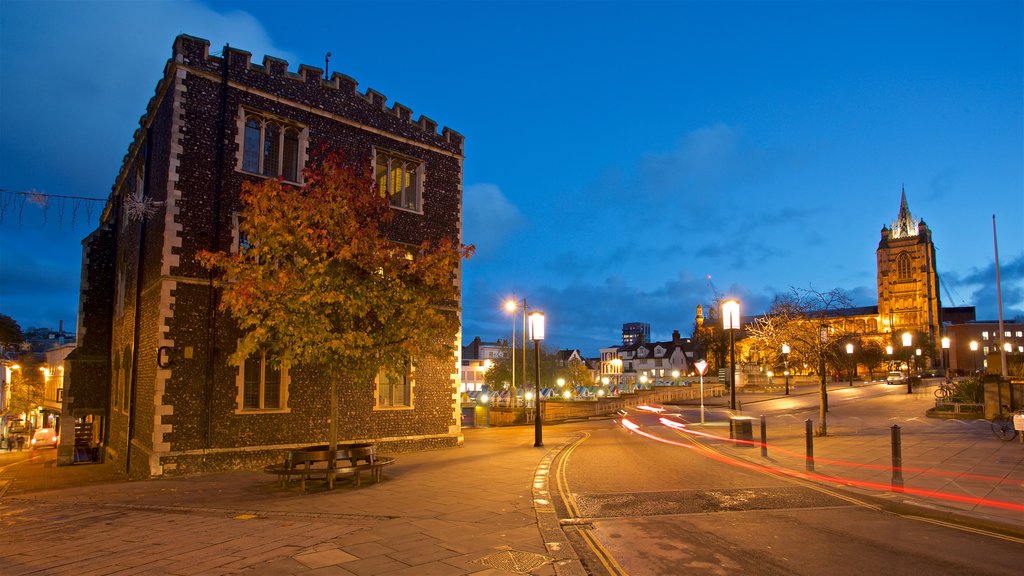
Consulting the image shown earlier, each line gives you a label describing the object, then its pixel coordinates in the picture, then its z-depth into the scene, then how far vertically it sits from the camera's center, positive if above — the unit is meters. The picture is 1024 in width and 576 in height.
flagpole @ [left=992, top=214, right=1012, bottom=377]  23.39 -0.09
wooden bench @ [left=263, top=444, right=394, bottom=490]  12.21 -2.21
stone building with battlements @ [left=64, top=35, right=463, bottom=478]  16.48 +3.29
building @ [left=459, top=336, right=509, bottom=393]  119.91 -0.66
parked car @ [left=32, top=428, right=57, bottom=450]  40.34 -5.40
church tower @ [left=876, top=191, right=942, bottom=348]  141.12 +16.68
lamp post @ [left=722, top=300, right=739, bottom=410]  19.08 +1.22
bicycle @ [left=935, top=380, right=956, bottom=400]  28.38 -1.76
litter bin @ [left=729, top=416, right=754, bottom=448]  19.16 -2.28
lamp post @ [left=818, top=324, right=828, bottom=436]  20.16 -1.58
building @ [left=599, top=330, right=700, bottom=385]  118.88 -1.09
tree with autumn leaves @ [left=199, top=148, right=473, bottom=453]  12.81 +1.59
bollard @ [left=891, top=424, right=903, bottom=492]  11.40 -2.13
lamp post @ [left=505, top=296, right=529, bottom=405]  38.56 +3.02
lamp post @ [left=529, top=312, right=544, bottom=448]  20.62 +0.67
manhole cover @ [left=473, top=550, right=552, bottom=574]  6.98 -2.38
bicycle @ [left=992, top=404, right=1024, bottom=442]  17.91 -2.17
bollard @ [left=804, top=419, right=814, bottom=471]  13.91 -2.18
